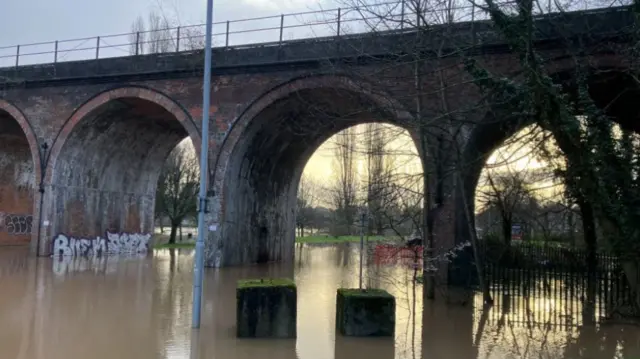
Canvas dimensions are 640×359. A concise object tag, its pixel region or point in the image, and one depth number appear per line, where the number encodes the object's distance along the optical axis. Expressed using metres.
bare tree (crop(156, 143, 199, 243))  37.41
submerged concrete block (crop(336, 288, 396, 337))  8.81
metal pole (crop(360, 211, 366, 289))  11.14
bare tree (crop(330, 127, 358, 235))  44.52
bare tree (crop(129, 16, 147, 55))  30.39
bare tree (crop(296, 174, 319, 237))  60.66
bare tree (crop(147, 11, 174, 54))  27.16
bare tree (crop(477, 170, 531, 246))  14.95
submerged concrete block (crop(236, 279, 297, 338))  8.52
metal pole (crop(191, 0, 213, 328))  8.95
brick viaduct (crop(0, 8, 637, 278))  15.80
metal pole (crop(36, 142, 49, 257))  22.16
